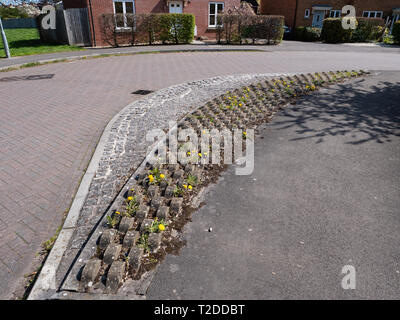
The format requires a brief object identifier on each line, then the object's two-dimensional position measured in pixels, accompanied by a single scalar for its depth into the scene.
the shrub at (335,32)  26.53
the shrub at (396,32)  26.22
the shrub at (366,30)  27.27
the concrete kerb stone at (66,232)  2.85
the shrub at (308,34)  28.81
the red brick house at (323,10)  31.83
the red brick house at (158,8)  19.70
